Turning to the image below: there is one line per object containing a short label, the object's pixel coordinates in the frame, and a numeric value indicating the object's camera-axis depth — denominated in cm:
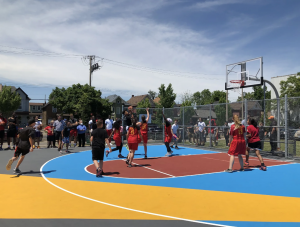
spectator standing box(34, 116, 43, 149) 1622
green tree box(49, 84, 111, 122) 4031
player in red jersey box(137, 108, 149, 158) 1274
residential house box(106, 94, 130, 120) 7545
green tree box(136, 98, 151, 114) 6039
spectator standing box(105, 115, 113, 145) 1545
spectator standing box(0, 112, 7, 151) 1532
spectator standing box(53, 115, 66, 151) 1456
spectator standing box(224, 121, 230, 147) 1649
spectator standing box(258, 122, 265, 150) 1311
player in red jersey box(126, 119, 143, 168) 993
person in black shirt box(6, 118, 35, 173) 850
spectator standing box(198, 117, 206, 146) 1742
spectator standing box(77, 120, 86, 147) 1744
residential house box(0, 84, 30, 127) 6931
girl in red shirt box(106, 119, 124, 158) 1183
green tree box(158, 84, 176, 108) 4784
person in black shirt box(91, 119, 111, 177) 821
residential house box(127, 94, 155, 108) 8586
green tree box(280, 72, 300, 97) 3169
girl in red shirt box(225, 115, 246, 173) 902
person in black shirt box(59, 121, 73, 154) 1452
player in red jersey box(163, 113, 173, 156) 1329
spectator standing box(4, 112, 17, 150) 1559
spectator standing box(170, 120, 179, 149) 1693
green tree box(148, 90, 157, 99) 12162
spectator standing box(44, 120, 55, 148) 1681
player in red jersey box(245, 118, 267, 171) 975
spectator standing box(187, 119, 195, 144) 1812
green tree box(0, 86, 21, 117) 4836
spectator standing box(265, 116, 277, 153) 1268
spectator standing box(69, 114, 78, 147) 1624
